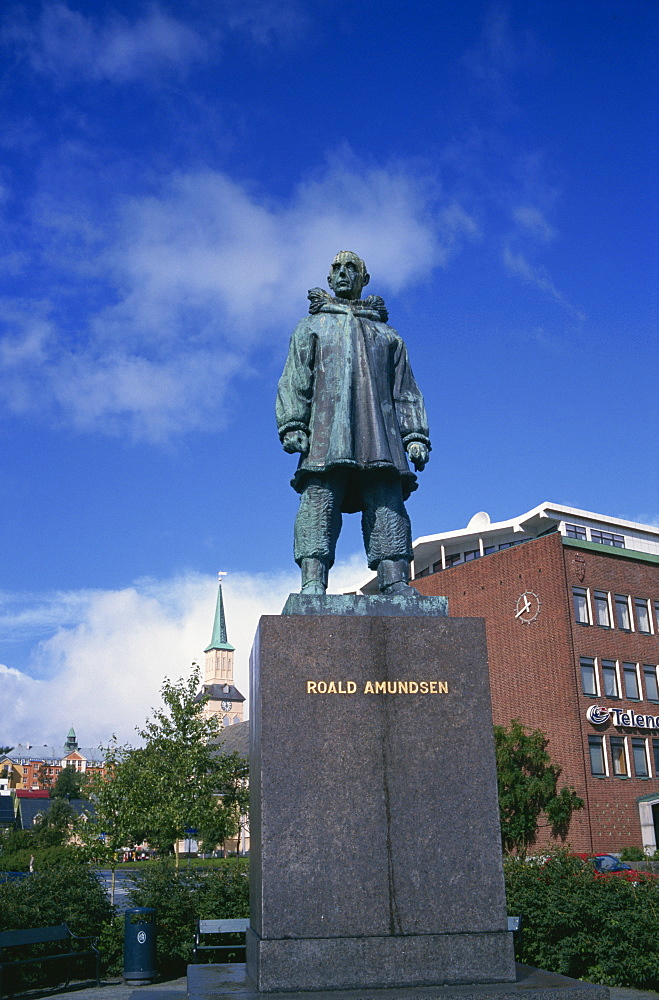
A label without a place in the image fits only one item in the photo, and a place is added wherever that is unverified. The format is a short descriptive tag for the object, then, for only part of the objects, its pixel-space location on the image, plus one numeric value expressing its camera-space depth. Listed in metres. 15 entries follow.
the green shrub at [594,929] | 9.86
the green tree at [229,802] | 30.11
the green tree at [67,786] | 126.50
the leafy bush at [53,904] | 11.23
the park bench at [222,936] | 9.01
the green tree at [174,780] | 29.14
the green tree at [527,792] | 37.56
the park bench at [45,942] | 10.10
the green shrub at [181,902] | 11.80
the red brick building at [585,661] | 38.25
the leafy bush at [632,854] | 34.69
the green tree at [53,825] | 57.00
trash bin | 11.09
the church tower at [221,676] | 157.88
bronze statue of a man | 7.63
